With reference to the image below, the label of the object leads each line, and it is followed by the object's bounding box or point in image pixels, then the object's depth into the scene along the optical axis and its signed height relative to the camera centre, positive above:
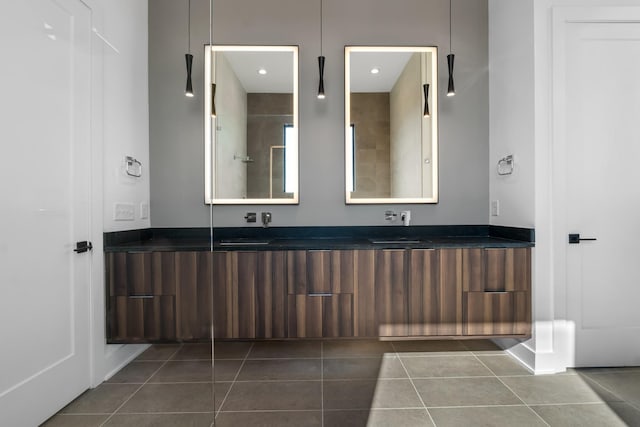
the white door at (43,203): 0.70 +0.03
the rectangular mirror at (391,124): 2.22 +0.65
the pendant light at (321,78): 2.29 +1.00
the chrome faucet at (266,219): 2.12 -0.03
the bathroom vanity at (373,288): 1.87 -0.45
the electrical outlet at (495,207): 2.33 +0.05
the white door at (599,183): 1.90 +0.19
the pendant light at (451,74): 2.35 +1.05
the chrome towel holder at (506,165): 2.16 +0.34
